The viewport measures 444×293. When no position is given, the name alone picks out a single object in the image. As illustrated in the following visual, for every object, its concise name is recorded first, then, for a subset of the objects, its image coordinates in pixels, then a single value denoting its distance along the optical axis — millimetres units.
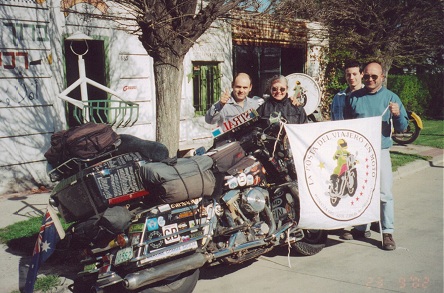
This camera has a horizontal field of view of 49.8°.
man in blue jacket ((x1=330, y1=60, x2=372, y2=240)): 5867
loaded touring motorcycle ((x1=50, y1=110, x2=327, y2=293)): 3736
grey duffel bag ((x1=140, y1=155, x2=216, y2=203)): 3818
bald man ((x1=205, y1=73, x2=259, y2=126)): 5840
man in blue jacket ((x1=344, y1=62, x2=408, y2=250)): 5484
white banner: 4750
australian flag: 3883
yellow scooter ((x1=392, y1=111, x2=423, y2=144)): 12984
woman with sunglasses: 5457
